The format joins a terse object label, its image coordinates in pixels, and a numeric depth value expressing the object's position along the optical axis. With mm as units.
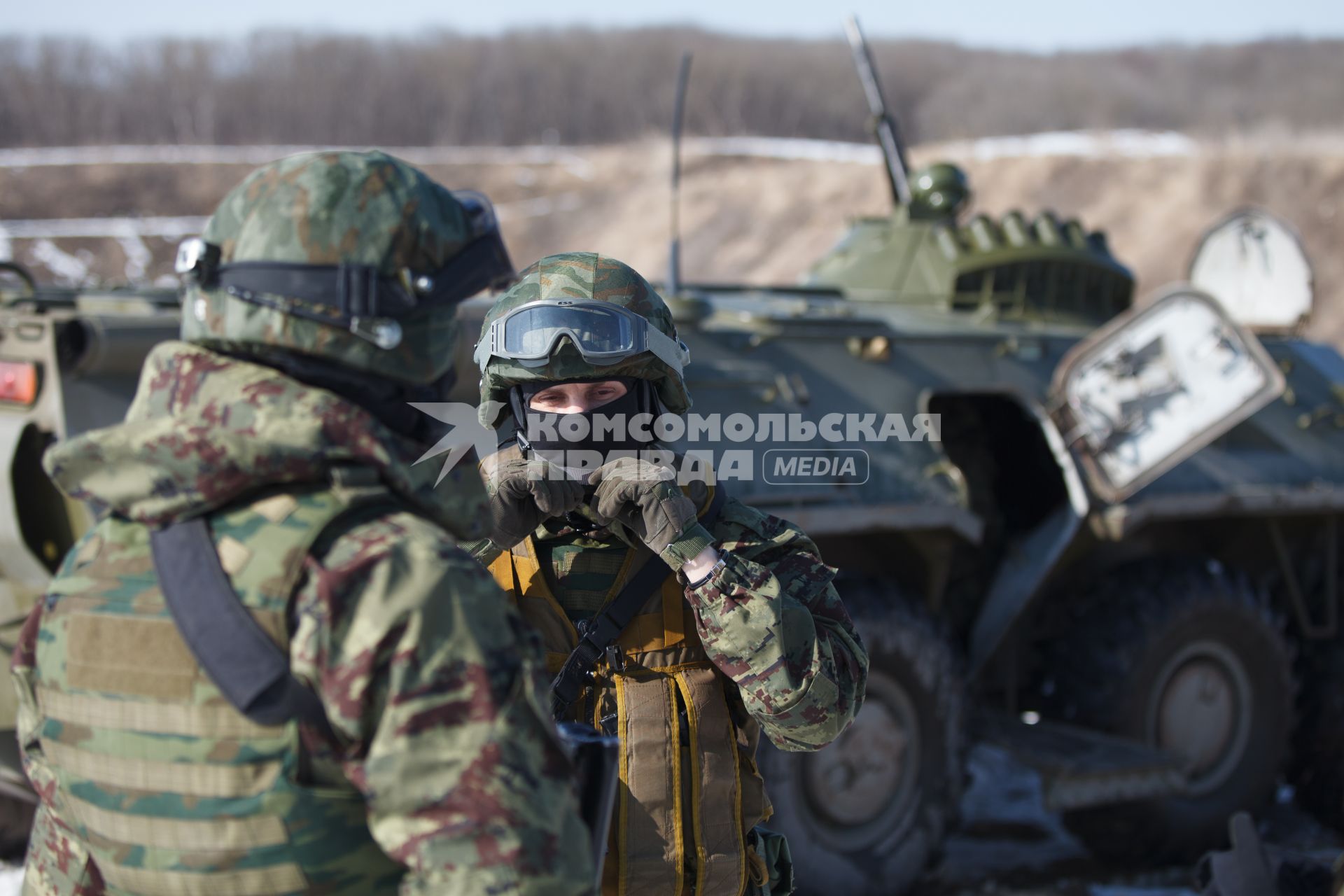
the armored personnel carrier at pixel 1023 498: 4309
